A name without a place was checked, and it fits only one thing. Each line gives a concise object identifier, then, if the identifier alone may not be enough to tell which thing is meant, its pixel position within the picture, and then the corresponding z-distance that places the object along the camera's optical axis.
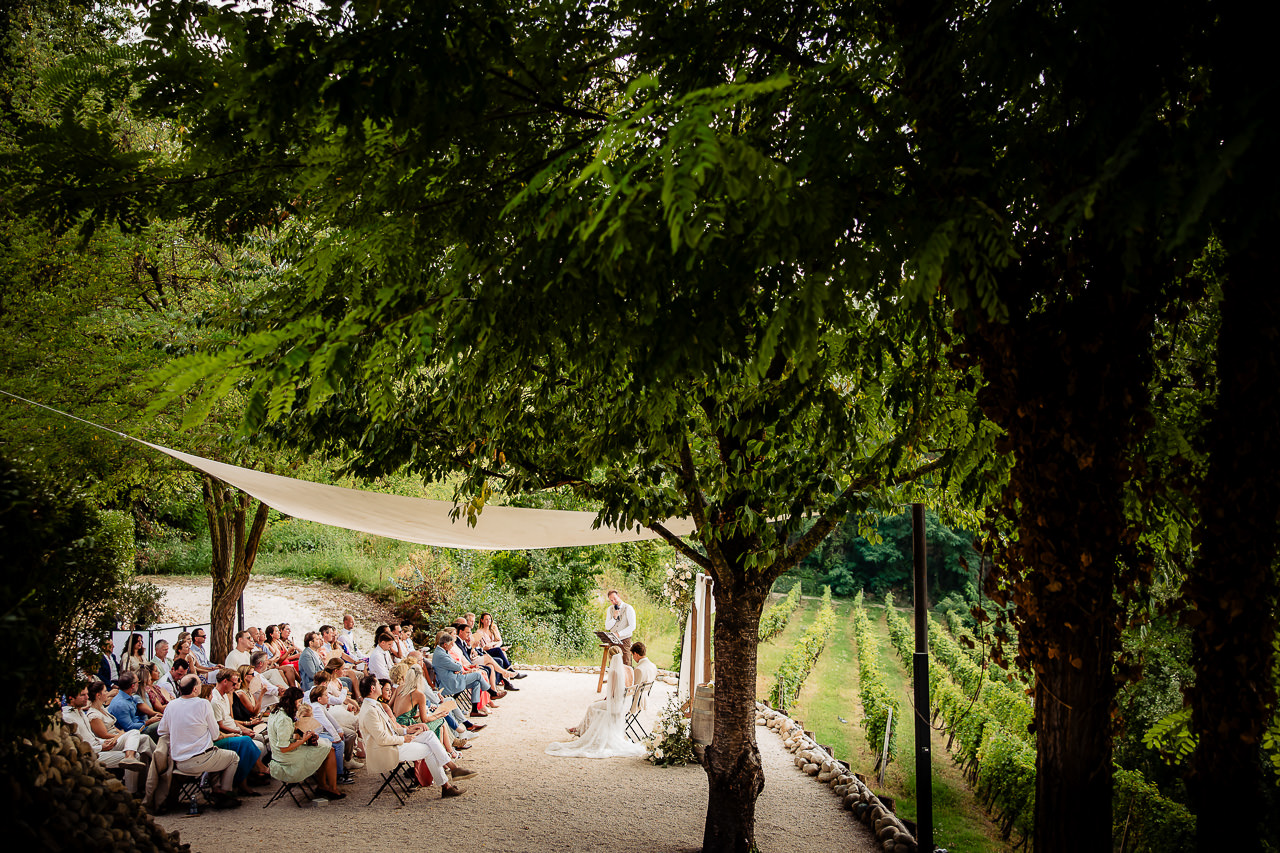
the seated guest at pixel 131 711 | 7.09
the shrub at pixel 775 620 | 23.66
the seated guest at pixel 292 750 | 7.20
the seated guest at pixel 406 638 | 11.69
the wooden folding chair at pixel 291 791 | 7.26
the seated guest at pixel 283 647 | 10.27
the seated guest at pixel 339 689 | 8.52
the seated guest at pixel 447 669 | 10.17
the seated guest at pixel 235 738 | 7.28
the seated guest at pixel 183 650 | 9.09
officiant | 12.55
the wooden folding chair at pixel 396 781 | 7.44
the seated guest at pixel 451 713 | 8.28
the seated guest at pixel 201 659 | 9.57
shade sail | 6.14
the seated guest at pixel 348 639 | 11.46
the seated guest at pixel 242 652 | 9.70
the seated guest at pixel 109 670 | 8.51
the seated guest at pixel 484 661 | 12.39
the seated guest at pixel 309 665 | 9.59
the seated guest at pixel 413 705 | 8.05
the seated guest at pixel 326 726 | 7.74
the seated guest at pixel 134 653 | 9.47
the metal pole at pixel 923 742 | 6.16
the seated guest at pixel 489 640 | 13.23
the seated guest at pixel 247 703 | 8.07
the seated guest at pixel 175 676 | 7.92
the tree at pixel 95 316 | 7.96
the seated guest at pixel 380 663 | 9.79
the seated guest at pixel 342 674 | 8.67
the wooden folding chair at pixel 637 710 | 10.27
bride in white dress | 9.57
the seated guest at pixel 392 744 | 7.33
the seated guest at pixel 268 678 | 8.76
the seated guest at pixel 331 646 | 10.32
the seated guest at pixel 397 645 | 10.95
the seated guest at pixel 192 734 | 6.77
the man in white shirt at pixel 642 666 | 10.02
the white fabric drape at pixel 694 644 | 9.99
